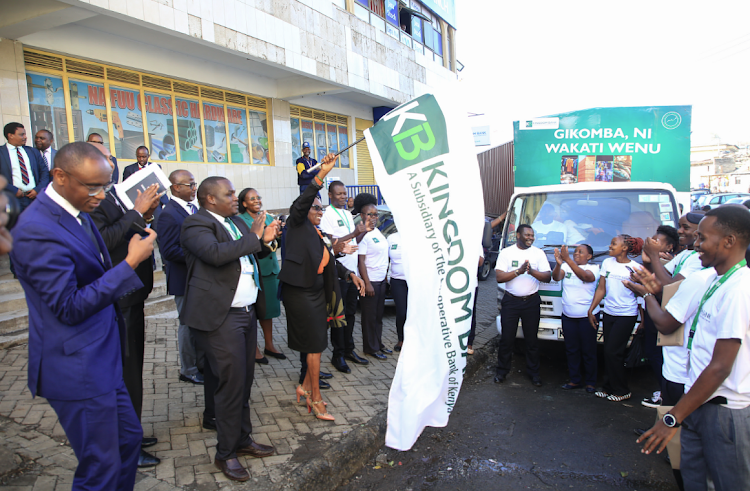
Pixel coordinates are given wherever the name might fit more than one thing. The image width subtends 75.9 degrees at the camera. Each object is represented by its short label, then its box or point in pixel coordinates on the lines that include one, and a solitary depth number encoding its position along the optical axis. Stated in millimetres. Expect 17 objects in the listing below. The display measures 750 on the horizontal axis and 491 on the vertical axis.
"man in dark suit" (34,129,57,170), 6238
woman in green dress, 5086
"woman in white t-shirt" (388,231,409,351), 5887
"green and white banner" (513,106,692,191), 6586
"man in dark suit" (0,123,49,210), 5805
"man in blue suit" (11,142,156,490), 2166
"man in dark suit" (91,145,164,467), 3090
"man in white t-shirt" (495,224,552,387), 5348
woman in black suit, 3980
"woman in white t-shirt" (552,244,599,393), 5129
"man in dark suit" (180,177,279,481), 3129
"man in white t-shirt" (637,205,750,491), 2234
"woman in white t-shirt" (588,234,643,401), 4836
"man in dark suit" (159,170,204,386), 4160
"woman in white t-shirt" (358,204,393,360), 5633
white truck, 5660
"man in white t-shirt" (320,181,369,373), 5617
